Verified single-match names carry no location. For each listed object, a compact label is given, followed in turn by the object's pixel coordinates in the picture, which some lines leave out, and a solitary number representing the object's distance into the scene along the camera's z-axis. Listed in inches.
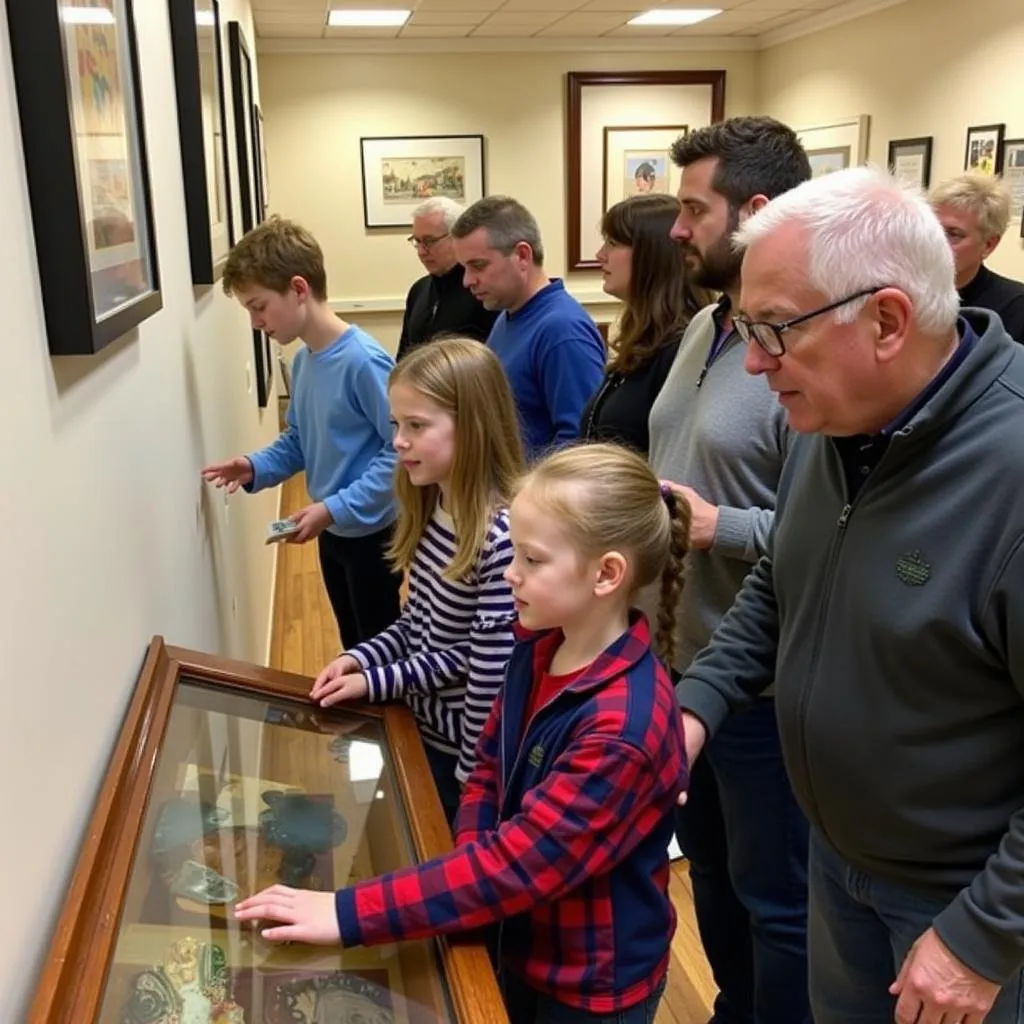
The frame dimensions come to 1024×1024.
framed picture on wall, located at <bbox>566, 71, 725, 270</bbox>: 301.9
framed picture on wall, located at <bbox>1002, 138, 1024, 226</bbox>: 201.5
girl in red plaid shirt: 41.4
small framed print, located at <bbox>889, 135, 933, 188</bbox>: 234.5
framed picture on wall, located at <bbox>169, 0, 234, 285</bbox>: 81.1
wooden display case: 36.8
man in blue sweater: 102.7
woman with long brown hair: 83.5
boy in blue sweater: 94.3
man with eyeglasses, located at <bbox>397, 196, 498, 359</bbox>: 149.4
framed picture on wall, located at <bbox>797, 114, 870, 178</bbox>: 261.9
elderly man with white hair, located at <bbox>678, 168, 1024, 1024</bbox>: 41.2
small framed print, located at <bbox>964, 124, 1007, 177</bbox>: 207.9
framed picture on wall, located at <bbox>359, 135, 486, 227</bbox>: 296.7
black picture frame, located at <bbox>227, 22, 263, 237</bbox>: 143.5
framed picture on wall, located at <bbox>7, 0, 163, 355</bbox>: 37.5
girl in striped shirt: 61.3
